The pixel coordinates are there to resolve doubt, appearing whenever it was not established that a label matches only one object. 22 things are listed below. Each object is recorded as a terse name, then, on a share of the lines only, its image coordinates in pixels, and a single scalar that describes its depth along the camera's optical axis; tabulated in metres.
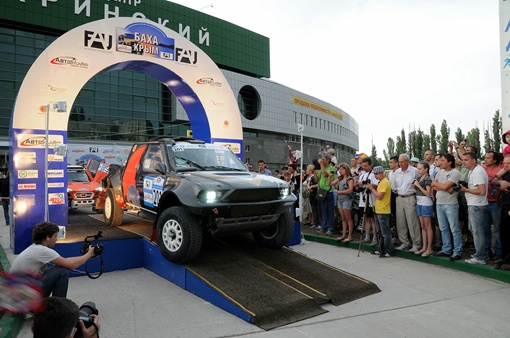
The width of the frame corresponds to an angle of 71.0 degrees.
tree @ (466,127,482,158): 36.06
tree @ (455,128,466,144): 39.58
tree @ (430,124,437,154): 44.22
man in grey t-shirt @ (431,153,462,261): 6.53
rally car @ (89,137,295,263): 5.37
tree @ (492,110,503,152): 26.86
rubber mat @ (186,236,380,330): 4.52
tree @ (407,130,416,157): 47.40
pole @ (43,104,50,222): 7.47
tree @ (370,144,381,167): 84.42
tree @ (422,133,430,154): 45.50
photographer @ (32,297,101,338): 2.00
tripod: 7.91
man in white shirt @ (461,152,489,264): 6.12
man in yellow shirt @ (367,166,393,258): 7.36
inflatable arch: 7.42
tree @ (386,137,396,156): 55.03
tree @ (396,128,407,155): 50.31
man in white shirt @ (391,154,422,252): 7.27
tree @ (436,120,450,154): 41.77
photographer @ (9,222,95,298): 3.86
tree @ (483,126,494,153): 34.80
